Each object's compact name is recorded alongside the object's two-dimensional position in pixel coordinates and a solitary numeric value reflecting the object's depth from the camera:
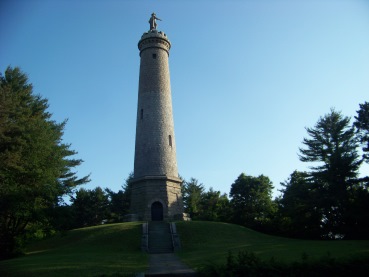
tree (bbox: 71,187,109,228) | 42.84
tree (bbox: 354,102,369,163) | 24.45
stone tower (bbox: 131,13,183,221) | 27.12
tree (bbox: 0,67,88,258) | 17.30
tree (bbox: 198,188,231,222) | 38.06
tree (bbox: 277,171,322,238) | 26.33
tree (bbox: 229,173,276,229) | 36.31
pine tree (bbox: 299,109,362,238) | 25.20
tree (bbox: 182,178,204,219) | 43.46
